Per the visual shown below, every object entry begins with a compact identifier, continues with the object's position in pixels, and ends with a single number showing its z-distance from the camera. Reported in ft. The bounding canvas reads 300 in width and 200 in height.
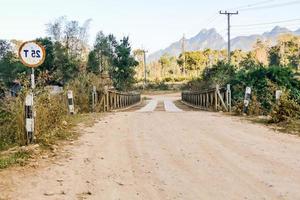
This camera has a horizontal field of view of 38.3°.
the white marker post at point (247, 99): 53.01
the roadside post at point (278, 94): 44.37
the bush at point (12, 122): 26.58
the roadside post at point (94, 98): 64.39
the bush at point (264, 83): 57.31
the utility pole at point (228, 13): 178.27
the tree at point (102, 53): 209.67
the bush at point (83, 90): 62.18
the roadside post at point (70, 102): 50.62
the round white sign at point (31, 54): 34.63
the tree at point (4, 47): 253.32
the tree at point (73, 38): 225.97
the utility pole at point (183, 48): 326.77
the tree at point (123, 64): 201.98
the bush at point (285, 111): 40.96
